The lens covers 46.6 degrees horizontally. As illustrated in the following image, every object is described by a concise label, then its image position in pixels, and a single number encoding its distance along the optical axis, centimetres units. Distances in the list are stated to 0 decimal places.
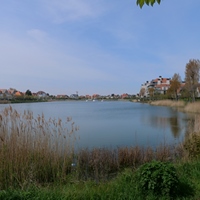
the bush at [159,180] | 345
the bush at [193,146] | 629
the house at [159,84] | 9305
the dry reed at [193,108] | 2453
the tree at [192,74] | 3095
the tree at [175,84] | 4439
